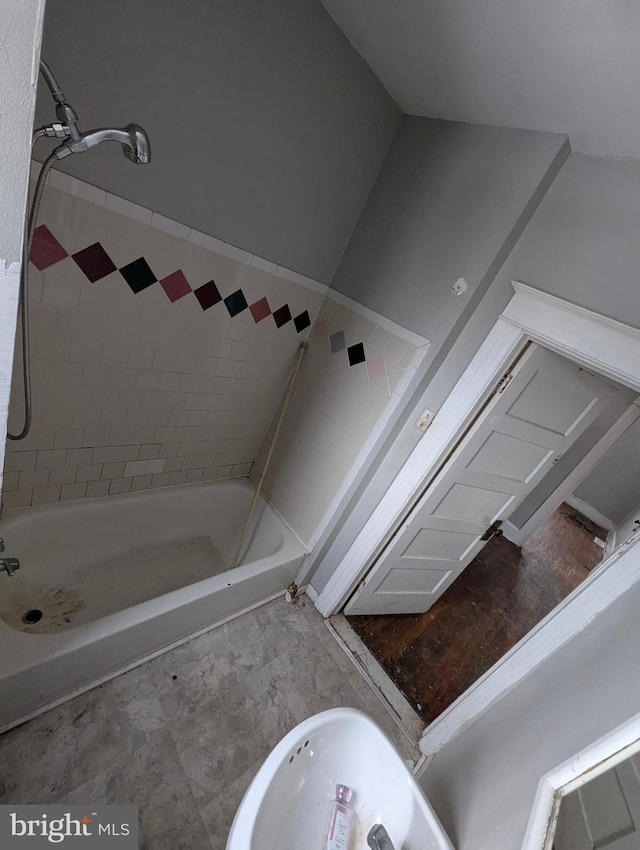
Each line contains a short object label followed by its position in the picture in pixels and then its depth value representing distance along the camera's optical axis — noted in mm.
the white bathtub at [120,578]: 1312
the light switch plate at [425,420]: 1685
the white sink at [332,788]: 801
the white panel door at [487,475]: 1644
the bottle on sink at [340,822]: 841
